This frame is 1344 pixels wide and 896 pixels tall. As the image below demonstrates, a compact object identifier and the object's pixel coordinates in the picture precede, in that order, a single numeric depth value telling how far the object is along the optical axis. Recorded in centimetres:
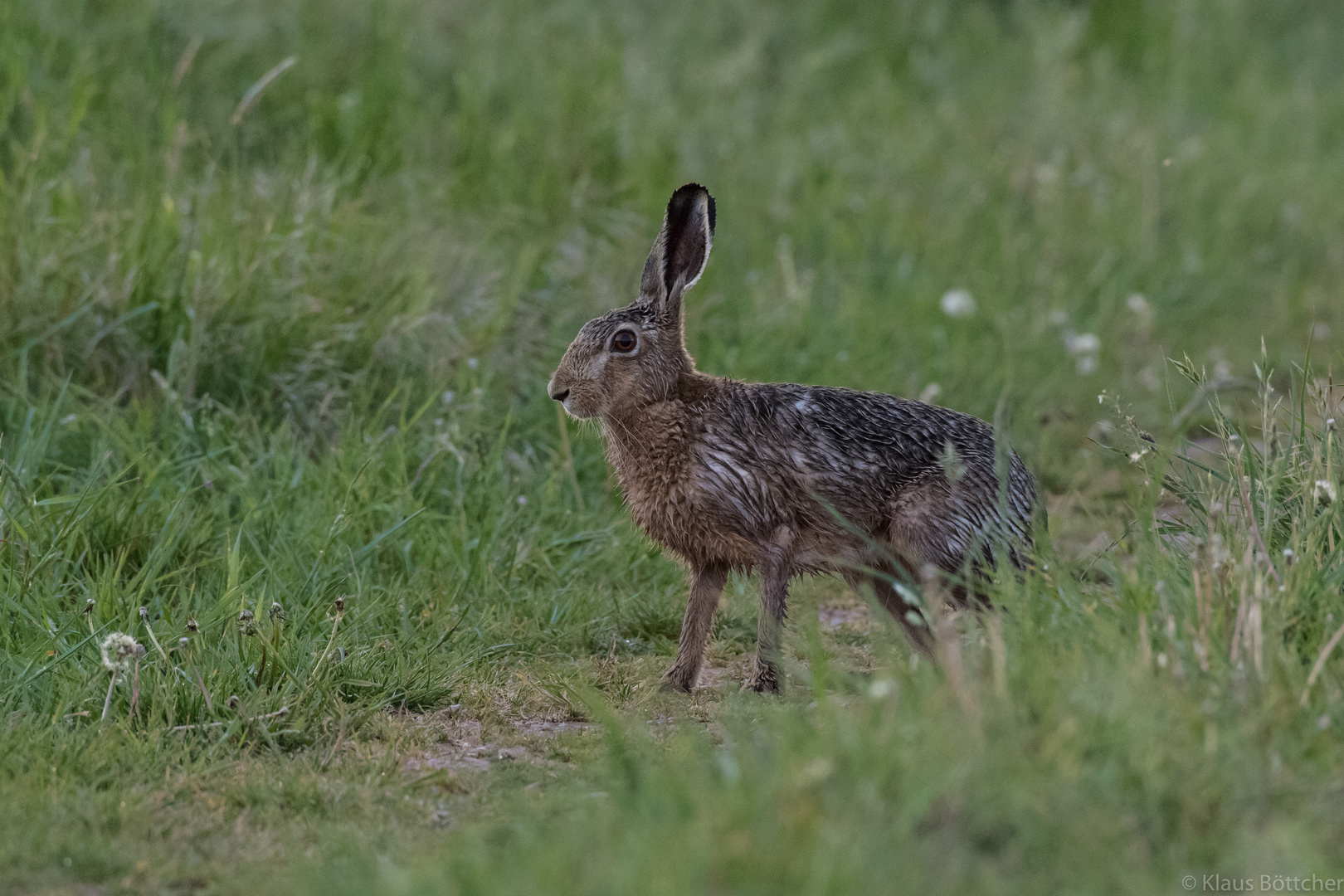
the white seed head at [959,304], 1512
